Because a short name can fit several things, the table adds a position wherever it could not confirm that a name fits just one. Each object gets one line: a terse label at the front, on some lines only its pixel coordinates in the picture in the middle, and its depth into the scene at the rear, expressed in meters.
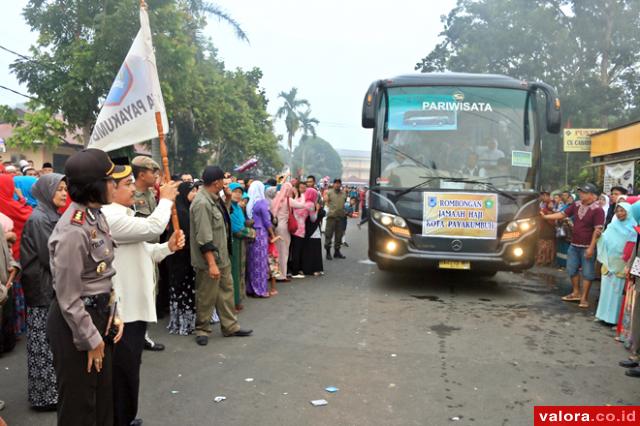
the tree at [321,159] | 98.88
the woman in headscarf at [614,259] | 6.46
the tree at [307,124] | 62.53
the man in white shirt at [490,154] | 7.89
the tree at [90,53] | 14.32
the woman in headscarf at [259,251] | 8.09
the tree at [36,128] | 16.83
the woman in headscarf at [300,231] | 10.00
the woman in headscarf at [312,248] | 10.34
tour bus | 7.71
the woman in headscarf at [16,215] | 5.50
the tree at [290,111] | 57.72
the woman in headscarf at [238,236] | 7.26
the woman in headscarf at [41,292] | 4.02
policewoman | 2.57
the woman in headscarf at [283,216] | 9.55
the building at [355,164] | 135.62
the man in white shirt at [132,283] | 3.34
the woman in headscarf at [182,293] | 6.06
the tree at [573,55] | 28.70
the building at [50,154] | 24.59
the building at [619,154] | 12.45
